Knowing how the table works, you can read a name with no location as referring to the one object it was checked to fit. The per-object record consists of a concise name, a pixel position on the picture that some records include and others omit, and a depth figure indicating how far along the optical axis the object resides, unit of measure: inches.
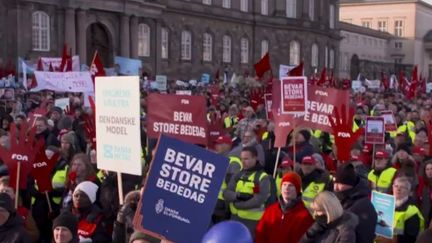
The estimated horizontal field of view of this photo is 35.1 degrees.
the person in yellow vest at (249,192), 254.1
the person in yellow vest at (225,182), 272.2
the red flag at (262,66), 714.1
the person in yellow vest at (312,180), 260.5
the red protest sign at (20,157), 263.6
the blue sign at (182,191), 169.2
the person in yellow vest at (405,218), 244.4
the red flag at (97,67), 515.2
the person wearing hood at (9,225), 203.3
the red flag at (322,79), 805.1
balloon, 117.0
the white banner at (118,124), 213.3
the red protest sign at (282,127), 339.6
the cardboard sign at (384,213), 234.8
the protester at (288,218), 211.3
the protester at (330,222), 188.7
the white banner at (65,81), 609.9
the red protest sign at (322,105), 358.3
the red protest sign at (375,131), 374.3
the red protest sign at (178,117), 287.6
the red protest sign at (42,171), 277.1
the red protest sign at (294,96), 353.7
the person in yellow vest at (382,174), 290.7
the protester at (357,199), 205.5
